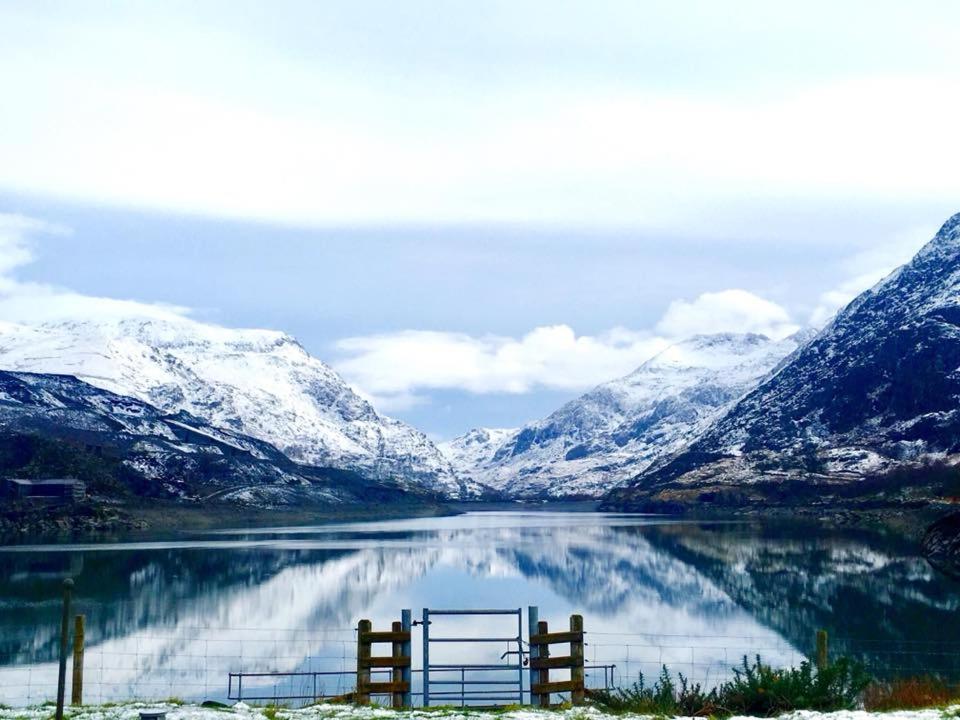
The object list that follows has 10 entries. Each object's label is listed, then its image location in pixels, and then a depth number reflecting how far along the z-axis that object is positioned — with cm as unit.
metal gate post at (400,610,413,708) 2775
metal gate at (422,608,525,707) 3007
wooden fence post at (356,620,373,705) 2744
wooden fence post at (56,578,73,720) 2200
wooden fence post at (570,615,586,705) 2748
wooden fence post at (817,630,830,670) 2830
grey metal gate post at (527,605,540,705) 2784
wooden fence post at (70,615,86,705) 2911
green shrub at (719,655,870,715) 2570
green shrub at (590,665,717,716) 2569
